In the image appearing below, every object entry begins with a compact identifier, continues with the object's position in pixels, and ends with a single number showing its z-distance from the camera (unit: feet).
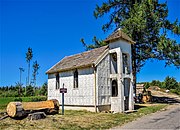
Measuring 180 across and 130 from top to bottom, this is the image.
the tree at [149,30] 88.12
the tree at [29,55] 203.72
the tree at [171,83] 185.47
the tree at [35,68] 217.40
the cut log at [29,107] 45.27
